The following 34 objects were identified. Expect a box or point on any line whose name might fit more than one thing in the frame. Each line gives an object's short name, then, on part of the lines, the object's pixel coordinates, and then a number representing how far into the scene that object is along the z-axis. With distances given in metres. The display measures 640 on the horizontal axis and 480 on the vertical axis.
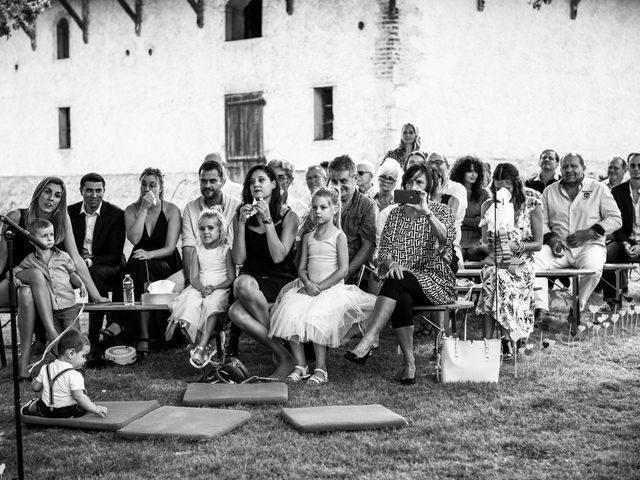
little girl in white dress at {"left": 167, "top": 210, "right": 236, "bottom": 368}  6.57
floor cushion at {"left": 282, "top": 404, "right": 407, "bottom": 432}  4.83
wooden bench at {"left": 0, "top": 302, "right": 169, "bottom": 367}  6.71
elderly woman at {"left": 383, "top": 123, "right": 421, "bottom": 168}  10.09
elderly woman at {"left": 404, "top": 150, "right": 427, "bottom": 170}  8.00
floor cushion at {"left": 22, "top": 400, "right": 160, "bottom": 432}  4.94
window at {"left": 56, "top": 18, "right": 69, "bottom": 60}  22.33
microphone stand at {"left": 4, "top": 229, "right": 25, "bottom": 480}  3.82
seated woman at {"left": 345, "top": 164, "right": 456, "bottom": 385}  6.17
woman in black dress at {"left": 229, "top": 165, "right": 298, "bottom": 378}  6.52
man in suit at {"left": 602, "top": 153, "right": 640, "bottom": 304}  9.05
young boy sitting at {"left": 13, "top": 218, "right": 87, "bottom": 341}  6.63
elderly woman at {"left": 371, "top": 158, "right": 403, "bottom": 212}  8.27
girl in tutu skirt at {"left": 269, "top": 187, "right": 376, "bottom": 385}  6.23
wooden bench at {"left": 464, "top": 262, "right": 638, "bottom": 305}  8.29
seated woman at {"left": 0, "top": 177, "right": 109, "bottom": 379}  6.58
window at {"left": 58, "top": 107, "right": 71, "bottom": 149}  22.53
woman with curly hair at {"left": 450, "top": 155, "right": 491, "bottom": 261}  8.62
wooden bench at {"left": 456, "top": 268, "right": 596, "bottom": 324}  7.65
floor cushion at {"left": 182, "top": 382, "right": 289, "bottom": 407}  5.50
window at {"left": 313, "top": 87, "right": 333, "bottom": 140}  18.75
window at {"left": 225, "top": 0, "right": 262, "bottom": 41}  19.78
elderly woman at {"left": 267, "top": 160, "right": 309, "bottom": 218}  8.21
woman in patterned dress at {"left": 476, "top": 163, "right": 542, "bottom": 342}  6.86
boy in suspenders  5.04
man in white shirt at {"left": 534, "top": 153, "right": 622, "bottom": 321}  8.37
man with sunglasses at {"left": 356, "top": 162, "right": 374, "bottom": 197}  8.69
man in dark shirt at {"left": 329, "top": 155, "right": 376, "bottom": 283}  7.25
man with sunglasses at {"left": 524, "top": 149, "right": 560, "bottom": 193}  9.69
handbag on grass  5.91
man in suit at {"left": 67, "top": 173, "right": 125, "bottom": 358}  7.58
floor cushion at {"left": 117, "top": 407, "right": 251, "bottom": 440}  4.71
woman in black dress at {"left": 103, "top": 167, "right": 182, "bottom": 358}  7.53
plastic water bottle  7.04
